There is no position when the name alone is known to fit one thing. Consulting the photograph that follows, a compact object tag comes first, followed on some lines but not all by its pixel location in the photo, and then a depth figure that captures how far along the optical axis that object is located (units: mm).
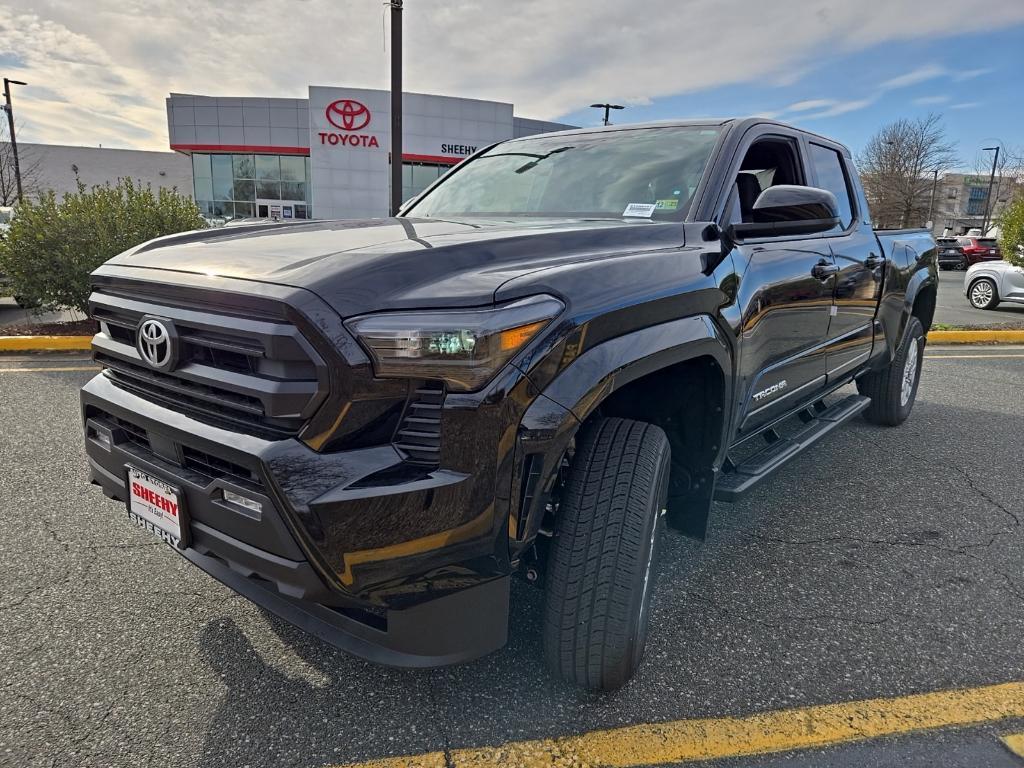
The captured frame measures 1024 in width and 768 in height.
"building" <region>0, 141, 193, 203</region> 48375
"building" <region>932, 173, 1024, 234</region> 48397
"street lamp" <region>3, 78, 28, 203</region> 27484
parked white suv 12688
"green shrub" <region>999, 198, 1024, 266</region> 13086
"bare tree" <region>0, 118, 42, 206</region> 26500
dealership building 30438
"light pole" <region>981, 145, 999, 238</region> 45906
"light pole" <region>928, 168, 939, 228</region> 38791
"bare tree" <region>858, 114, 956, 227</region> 38125
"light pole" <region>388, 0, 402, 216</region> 9997
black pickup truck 1501
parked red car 27000
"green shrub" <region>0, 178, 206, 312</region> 7852
